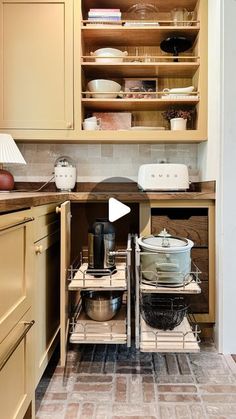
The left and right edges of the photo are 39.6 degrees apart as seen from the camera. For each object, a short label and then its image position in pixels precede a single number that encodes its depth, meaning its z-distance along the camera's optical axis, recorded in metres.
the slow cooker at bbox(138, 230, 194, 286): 1.57
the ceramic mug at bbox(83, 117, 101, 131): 2.10
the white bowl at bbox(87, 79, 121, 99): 2.11
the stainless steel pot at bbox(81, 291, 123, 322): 1.71
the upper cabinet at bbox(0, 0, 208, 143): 2.04
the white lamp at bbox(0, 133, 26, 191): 1.82
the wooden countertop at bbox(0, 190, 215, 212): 1.82
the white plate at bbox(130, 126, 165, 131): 2.12
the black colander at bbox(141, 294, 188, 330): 1.63
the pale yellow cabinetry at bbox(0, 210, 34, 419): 0.90
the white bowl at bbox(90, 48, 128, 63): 2.07
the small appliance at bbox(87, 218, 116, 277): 1.66
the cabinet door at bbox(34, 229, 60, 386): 1.31
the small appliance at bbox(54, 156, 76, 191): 2.21
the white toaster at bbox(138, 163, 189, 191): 1.98
